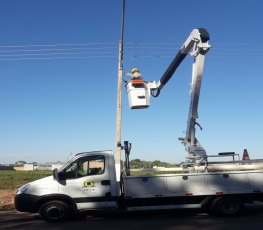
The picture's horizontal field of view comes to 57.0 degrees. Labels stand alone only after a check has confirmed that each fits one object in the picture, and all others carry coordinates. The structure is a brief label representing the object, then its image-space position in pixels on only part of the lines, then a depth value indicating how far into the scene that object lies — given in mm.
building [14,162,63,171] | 78162
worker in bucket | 8040
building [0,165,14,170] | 74745
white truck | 6647
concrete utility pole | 9930
